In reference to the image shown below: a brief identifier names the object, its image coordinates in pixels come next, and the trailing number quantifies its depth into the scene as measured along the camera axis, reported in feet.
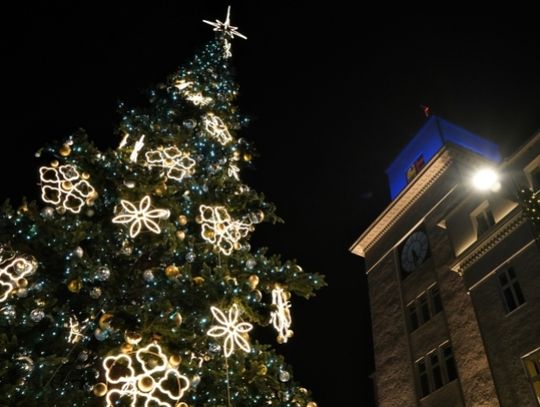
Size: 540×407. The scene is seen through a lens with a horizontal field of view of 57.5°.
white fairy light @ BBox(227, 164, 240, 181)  31.97
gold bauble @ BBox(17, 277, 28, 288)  20.52
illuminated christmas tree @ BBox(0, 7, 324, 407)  20.11
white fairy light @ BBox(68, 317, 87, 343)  22.68
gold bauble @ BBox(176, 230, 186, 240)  24.22
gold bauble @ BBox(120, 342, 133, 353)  19.06
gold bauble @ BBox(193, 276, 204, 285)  22.52
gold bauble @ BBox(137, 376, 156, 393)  18.66
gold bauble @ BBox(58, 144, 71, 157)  24.09
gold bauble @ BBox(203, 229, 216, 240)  25.39
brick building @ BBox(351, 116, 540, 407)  47.85
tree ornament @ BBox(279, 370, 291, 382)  23.34
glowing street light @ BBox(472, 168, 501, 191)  26.96
